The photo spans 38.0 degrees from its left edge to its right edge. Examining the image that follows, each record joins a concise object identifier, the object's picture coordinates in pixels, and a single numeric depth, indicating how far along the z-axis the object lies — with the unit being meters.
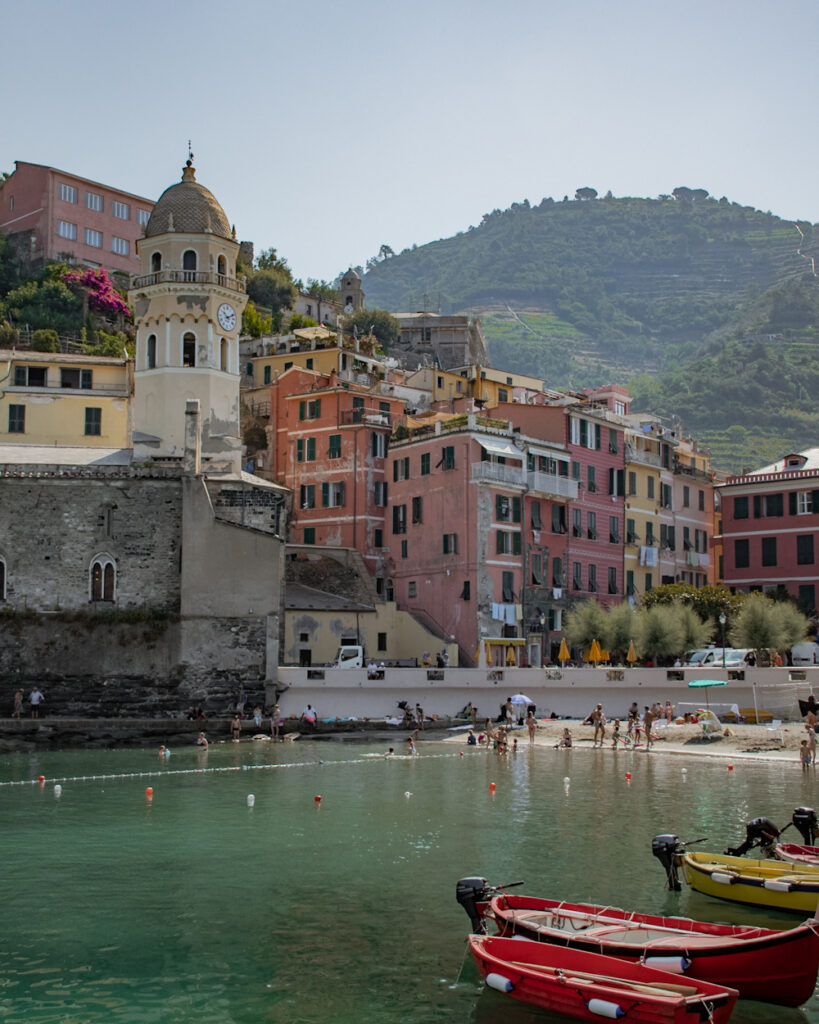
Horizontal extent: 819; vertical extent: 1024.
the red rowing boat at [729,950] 14.73
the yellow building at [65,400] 59.25
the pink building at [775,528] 62.41
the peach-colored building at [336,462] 61.19
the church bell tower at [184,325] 52.38
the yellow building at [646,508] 63.34
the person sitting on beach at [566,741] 41.88
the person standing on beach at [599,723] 42.12
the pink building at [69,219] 82.06
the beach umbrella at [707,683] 43.94
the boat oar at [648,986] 13.77
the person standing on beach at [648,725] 41.62
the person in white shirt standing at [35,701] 45.12
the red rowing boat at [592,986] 13.45
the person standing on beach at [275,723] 44.38
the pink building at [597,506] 59.78
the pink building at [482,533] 53.97
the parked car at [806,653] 54.81
